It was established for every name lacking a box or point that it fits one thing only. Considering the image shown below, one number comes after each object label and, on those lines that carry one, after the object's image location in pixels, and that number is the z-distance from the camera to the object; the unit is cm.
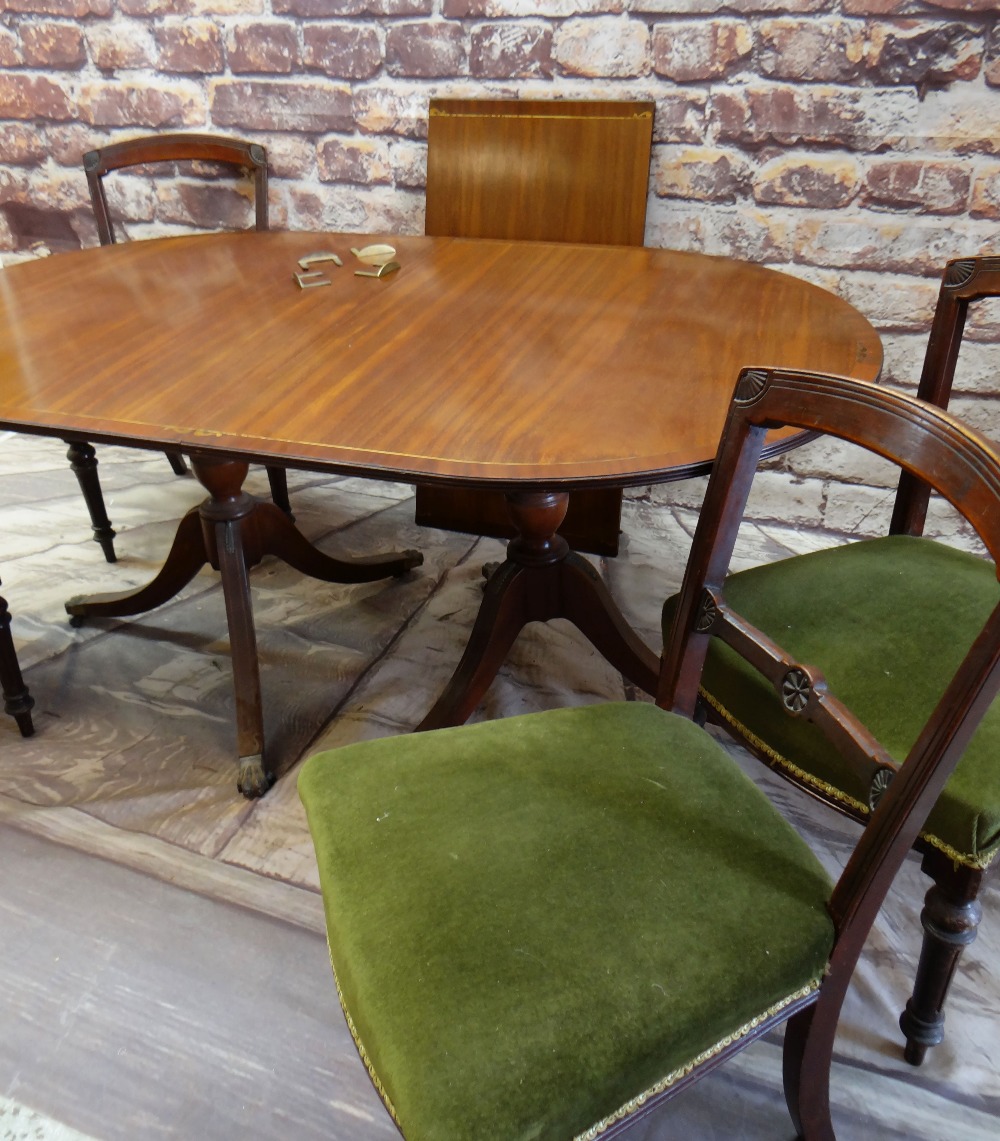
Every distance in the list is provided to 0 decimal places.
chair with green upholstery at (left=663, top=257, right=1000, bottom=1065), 90
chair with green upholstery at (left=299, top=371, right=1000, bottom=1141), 69
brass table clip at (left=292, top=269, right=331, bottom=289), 152
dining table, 103
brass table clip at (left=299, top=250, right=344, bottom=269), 162
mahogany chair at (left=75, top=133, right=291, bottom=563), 208
